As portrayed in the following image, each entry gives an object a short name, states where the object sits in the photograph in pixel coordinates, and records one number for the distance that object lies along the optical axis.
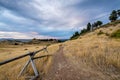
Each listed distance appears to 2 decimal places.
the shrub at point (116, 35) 10.47
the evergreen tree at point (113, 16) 40.23
